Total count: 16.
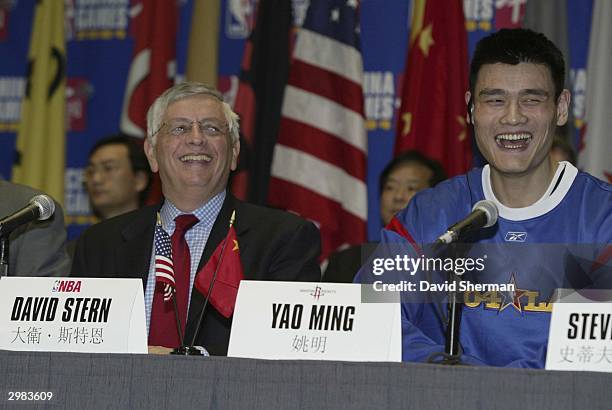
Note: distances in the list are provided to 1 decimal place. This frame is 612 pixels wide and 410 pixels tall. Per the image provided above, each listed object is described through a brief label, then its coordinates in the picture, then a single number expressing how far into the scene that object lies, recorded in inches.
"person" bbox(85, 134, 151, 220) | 401.7
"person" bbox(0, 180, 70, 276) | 278.5
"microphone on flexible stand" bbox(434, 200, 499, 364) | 175.2
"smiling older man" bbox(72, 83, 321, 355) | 254.4
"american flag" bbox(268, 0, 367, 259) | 414.9
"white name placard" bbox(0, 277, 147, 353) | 182.5
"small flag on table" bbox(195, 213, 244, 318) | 220.8
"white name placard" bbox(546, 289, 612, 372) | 159.2
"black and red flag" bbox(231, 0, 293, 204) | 428.5
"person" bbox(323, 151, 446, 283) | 375.6
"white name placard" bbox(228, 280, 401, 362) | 170.7
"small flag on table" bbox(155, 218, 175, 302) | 217.8
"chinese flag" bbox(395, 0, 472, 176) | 410.6
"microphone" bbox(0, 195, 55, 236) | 207.0
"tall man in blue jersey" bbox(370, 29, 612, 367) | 209.0
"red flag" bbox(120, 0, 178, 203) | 446.3
